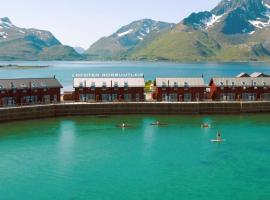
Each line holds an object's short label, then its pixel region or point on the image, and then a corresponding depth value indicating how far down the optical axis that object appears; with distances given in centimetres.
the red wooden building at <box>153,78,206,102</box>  12612
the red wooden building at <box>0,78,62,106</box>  11524
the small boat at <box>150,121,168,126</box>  10738
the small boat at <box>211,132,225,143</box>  8888
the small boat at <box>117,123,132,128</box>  10412
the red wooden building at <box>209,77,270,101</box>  12794
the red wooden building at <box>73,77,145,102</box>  12469
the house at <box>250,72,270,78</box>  13675
